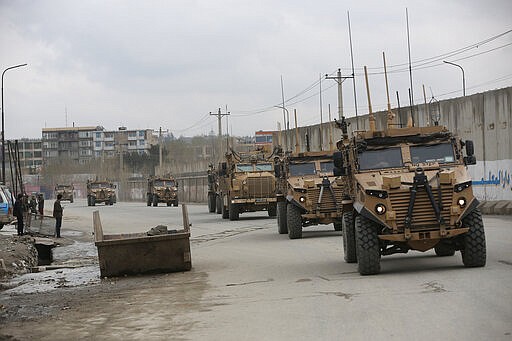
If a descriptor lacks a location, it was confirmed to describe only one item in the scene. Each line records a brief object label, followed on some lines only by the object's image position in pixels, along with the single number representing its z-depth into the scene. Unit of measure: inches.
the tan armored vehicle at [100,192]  2970.0
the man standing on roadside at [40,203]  1674.5
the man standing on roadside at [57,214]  1159.6
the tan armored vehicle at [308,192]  867.4
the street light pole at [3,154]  1761.1
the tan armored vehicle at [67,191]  3636.8
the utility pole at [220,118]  3181.6
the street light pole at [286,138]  2381.3
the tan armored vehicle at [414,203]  500.1
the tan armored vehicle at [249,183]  1378.0
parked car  1402.6
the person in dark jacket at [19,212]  1181.1
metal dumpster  606.2
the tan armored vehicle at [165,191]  2605.8
